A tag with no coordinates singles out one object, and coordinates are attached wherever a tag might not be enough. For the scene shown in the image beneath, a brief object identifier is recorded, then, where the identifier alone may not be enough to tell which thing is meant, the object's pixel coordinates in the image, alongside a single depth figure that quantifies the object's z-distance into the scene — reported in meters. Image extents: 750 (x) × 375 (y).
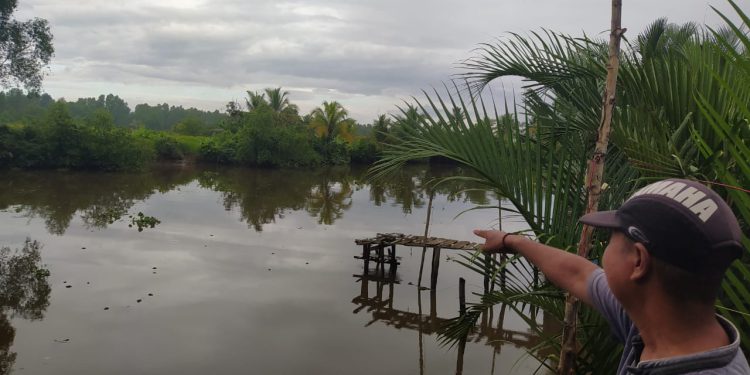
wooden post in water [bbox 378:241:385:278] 11.65
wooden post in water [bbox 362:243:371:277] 11.57
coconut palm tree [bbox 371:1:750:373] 2.04
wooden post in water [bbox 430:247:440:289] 10.70
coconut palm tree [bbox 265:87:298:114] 42.06
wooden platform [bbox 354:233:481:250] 10.81
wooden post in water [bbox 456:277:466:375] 7.49
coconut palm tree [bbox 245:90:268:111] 42.21
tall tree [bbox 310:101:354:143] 41.47
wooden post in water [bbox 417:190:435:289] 11.03
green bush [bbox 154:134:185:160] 36.91
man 0.85
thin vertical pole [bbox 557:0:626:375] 1.83
